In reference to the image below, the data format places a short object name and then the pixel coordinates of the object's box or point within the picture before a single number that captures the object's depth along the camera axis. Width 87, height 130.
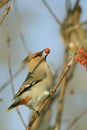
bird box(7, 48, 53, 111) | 5.87
